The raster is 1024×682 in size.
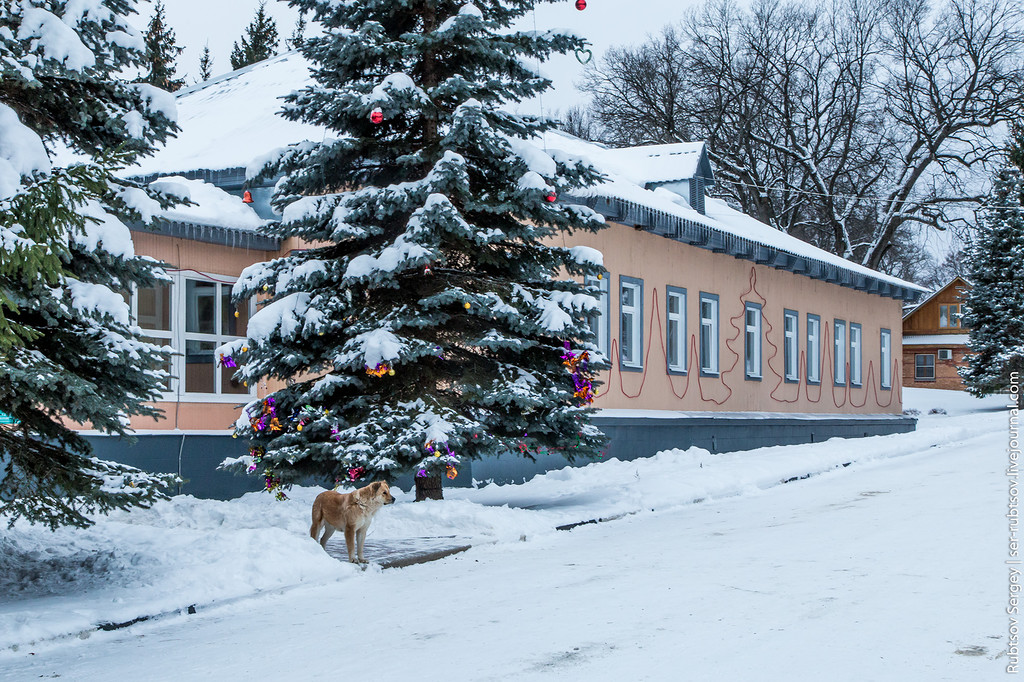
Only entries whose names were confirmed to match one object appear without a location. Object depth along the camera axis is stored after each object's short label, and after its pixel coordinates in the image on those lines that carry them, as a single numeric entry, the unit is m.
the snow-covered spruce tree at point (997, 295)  44.81
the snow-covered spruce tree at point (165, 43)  46.16
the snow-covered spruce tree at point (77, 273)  7.92
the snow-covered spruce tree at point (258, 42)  45.75
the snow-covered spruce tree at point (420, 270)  12.81
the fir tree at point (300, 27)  43.07
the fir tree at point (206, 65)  50.47
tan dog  10.16
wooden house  66.50
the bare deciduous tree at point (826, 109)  46.22
